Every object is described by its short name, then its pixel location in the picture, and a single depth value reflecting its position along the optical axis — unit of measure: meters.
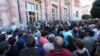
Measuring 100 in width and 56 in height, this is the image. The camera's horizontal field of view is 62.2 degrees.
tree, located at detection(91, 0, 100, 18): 12.88
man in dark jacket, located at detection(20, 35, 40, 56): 1.67
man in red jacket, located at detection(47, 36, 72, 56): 1.57
